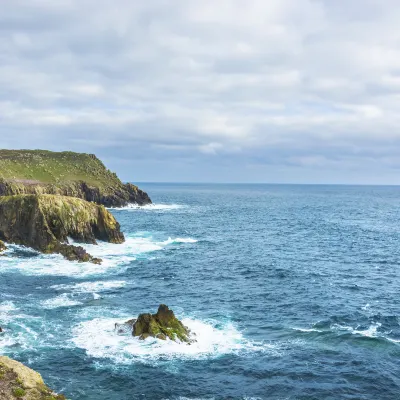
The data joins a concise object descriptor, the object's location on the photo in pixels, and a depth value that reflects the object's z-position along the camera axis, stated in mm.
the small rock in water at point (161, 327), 45625
